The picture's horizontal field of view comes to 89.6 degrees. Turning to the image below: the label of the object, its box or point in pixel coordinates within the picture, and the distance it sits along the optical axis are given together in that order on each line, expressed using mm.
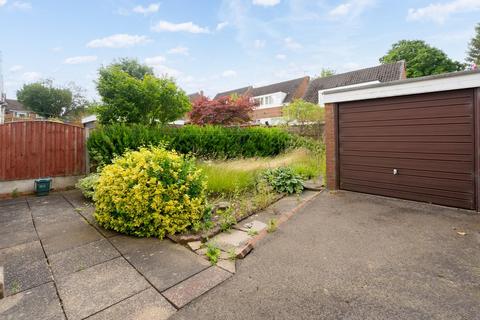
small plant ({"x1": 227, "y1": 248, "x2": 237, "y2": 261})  3085
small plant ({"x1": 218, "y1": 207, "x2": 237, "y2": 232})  3990
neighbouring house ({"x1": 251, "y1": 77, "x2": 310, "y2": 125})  29766
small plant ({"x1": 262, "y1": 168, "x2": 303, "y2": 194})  6223
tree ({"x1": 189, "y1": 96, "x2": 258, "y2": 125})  18797
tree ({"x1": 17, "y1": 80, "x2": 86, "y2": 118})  30823
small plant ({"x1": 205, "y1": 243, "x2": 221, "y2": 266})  2975
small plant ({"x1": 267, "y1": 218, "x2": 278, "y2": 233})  3974
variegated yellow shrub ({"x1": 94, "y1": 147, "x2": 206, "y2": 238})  3566
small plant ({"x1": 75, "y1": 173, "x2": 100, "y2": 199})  5927
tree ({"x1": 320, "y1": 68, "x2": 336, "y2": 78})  38978
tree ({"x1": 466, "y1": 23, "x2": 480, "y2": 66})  30875
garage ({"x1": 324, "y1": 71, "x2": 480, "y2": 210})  4656
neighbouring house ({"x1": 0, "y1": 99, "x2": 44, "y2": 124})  35438
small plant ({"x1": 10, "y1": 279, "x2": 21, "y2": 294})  2380
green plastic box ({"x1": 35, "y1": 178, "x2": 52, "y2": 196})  6469
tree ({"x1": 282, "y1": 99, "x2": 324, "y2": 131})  14812
